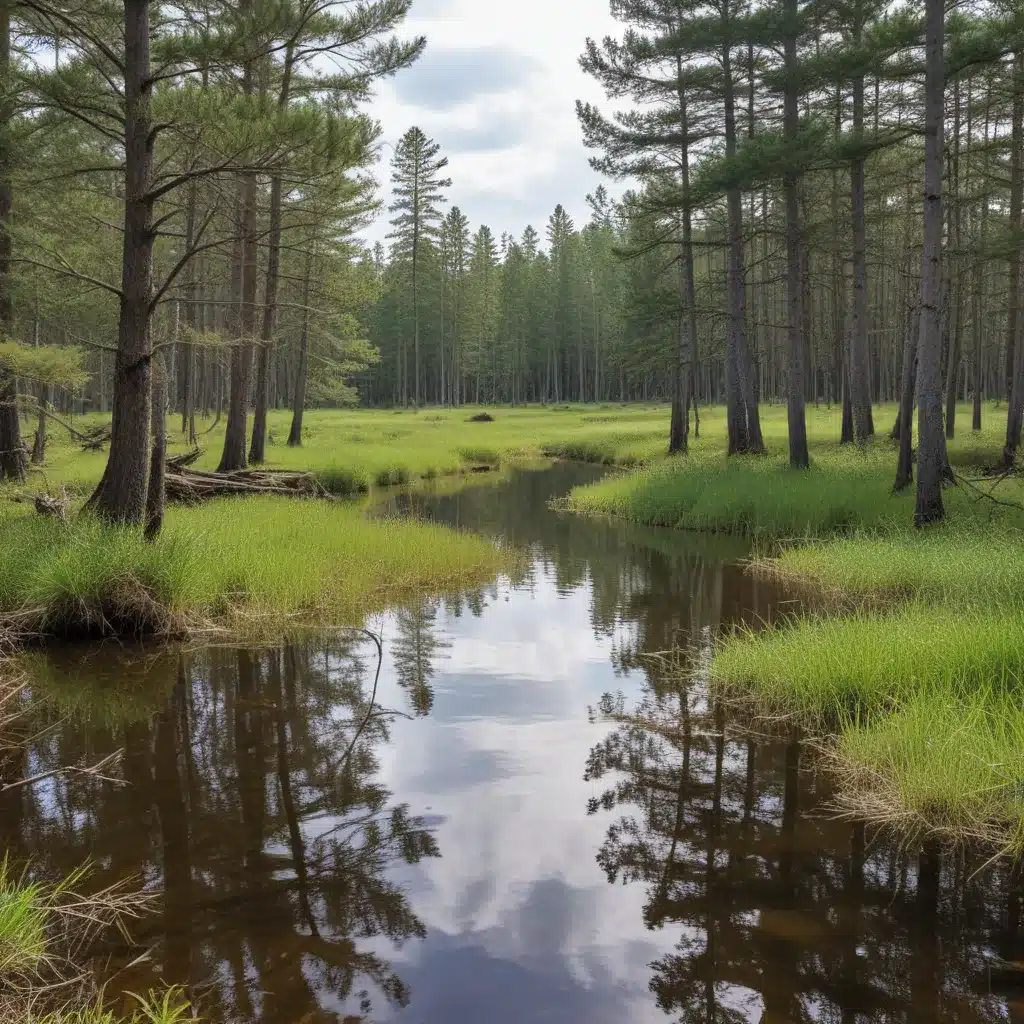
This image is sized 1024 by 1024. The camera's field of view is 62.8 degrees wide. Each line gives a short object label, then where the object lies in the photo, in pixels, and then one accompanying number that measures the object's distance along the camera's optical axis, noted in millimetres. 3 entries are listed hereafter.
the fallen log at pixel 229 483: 15693
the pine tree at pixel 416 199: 57219
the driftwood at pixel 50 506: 10953
